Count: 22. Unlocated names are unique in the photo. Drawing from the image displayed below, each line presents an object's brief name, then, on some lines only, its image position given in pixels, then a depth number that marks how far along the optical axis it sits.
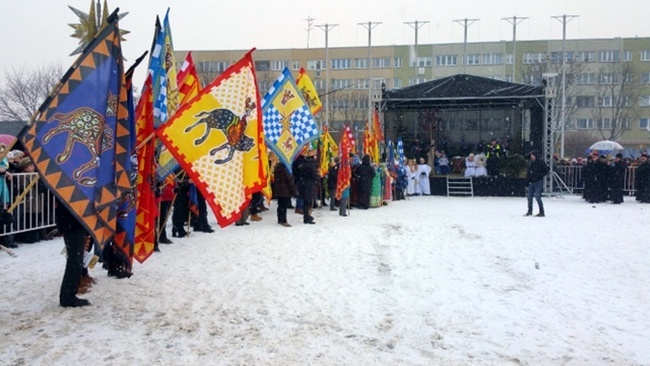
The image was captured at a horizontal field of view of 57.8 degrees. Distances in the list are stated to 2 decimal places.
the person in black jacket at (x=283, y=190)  14.55
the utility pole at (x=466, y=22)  49.53
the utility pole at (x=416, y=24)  52.35
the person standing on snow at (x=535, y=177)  17.16
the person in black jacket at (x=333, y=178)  18.33
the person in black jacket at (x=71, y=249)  6.70
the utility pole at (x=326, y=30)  50.97
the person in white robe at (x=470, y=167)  27.80
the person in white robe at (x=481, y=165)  27.65
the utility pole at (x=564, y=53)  41.88
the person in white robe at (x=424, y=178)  27.31
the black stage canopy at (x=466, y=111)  26.12
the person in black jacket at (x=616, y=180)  21.81
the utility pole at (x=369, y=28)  50.53
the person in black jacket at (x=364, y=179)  19.20
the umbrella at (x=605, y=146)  33.93
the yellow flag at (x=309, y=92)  18.41
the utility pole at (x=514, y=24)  49.91
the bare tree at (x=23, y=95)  42.12
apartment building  62.97
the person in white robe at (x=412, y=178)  27.00
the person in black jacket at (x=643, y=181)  22.22
